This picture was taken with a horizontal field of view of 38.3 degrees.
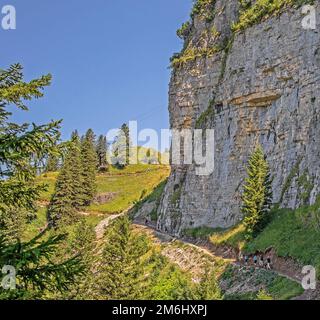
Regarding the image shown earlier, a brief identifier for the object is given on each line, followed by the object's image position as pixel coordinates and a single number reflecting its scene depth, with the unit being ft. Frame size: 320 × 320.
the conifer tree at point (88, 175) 272.72
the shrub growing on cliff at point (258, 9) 147.23
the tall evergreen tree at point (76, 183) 248.32
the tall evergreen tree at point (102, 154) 382.22
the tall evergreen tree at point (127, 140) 408.26
